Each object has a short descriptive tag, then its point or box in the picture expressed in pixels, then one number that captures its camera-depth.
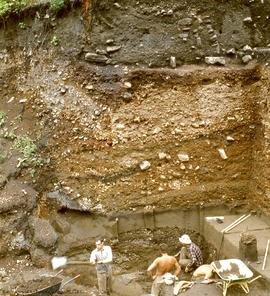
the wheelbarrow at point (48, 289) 7.06
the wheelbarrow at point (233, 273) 6.13
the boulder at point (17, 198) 8.58
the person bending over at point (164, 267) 7.31
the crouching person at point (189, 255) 7.70
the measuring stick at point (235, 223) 8.02
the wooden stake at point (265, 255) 6.91
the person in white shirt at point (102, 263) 7.39
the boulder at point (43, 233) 8.22
